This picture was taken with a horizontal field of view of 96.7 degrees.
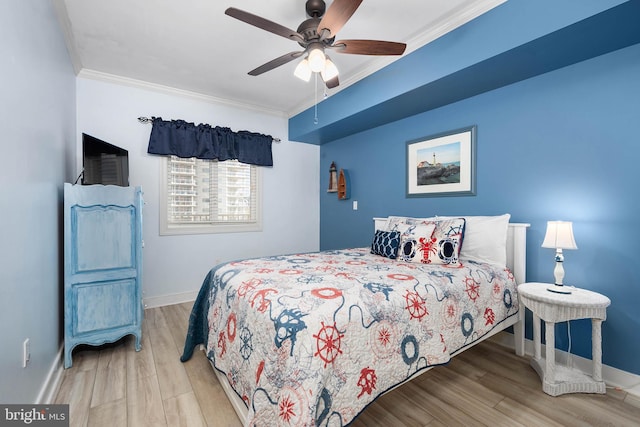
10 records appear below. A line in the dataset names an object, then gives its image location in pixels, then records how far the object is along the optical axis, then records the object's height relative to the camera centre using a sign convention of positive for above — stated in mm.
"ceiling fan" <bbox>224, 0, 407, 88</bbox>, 1659 +1101
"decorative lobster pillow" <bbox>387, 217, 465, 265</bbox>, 2246 -273
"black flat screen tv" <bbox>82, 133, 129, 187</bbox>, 2305 +397
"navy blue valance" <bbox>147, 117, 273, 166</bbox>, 3331 +835
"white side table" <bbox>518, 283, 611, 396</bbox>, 1733 -700
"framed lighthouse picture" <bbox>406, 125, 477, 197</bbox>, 2744 +453
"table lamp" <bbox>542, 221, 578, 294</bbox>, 1866 -225
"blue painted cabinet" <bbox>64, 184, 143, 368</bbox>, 2109 -441
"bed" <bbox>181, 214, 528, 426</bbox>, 1163 -568
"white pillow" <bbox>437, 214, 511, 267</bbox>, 2316 -265
